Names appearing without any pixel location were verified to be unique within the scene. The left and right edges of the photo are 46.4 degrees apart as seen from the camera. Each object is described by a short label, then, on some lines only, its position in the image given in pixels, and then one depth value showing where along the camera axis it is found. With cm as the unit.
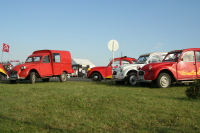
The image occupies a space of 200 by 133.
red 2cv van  1455
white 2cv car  1288
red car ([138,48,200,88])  1085
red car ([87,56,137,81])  1588
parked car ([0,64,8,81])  1812
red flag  2420
